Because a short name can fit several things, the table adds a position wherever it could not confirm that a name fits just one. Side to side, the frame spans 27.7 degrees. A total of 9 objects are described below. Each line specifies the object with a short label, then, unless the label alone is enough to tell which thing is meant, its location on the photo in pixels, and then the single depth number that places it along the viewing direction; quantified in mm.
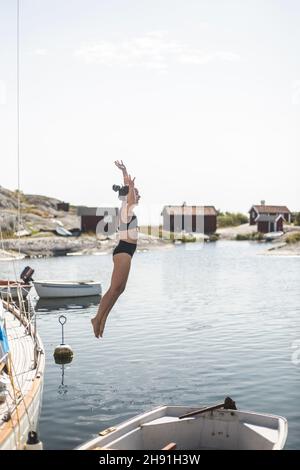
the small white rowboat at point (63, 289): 57156
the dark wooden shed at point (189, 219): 170000
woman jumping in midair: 10477
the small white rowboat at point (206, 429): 15219
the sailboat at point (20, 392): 14758
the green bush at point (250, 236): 169662
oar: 16094
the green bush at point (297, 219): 168250
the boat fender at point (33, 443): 12523
